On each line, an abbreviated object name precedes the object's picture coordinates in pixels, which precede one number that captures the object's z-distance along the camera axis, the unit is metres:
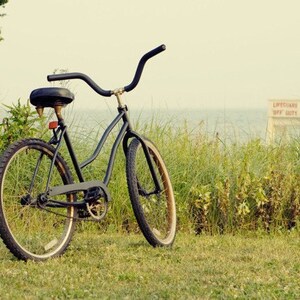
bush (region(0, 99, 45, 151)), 19.92
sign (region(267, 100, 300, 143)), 35.78
